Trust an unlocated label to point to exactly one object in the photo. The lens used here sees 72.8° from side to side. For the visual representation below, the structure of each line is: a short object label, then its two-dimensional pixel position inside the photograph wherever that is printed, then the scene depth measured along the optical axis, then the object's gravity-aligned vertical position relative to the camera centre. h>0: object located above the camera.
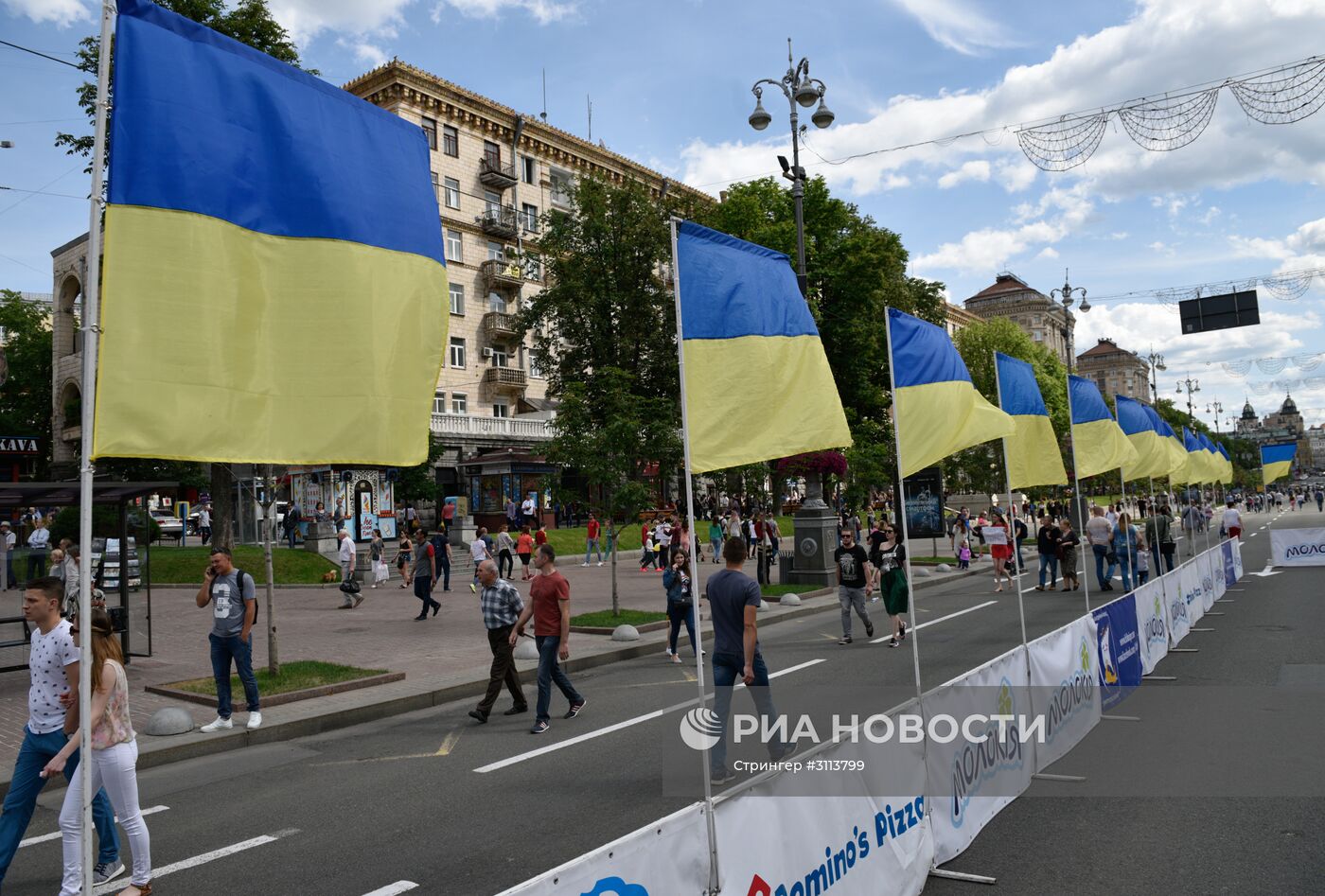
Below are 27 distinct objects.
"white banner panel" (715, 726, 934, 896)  3.88 -1.56
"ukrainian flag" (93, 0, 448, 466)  3.60 +1.19
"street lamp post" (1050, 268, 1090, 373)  36.16 +7.94
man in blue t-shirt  6.96 -1.05
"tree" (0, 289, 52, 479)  53.12 +10.23
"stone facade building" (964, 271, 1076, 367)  111.50 +23.22
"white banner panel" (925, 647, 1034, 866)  5.30 -1.73
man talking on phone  9.13 -0.85
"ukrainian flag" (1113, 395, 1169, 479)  20.05 +1.24
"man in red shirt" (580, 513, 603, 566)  32.17 -0.72
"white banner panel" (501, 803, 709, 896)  3.08 -1.31
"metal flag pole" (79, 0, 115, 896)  3.27 +0.49
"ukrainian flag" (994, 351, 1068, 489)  11.23 +0.77
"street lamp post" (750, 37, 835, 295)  20.12 +8.98
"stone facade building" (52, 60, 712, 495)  43.31 +13.50
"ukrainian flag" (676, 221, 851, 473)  5.65 +0.99
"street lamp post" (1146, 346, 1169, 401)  52.27 +7.41
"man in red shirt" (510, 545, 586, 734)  9.61 -1.05
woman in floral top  4.96 -1.31
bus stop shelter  12.45 +0.60
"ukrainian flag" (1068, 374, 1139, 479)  15.00 +1.01
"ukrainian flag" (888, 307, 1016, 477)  7.83 +0.93
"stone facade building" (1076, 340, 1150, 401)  151.50 +20.87
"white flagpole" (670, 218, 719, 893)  3.73 -0.88
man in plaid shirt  9.88 -1.21
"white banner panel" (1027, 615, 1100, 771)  6.91 -1.60
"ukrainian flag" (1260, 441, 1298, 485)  33.97 +0.81
